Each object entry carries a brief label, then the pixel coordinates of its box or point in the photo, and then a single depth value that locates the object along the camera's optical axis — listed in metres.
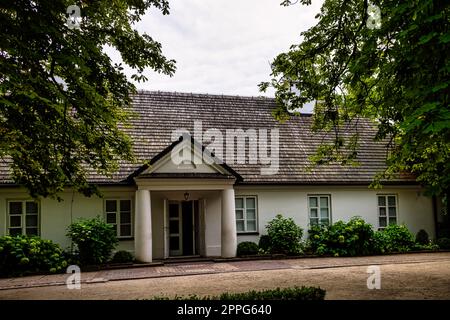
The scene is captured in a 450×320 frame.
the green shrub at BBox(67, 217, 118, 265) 15.36
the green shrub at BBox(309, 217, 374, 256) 17.74
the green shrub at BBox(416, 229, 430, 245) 19.62
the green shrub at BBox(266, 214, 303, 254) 17.62
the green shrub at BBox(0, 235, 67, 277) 14.25
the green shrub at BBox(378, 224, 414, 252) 18.58
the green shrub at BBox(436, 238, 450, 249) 19.14
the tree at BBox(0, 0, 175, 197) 7.12
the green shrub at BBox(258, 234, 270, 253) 17.86
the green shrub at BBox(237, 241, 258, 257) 17.23
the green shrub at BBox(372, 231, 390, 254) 18.14
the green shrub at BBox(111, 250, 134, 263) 15.95
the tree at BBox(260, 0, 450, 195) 4.96
